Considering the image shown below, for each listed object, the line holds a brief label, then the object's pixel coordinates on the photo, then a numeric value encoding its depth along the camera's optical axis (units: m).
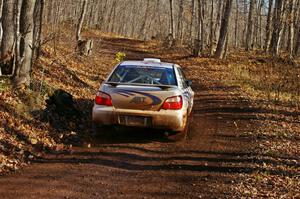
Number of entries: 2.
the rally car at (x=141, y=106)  8.34
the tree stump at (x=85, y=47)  22.05
